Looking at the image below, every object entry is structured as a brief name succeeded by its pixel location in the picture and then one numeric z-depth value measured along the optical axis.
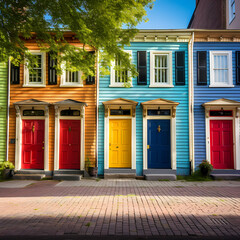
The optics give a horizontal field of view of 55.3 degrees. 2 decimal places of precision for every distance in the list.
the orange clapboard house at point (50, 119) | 11.54
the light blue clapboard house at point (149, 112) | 11.45
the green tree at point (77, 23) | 6.76
